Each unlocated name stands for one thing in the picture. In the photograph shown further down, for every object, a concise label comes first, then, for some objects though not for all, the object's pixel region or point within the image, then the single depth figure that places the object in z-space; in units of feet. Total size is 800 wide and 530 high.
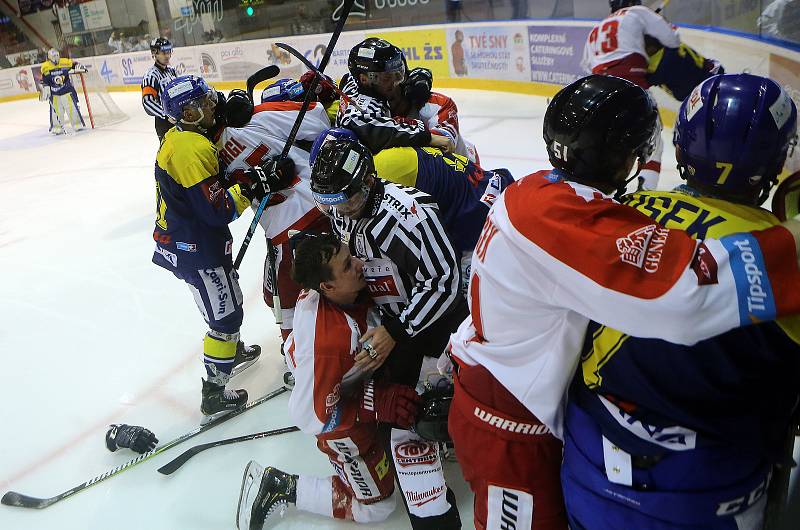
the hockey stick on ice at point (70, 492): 8.50
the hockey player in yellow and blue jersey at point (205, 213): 8.51
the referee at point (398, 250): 6.24
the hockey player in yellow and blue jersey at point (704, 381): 3.04
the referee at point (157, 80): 18.12
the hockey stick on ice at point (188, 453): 8.50
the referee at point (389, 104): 8.27
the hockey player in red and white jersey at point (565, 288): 2.70
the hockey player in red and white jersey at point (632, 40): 12.67
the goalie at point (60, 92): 33.73
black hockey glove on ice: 9.07
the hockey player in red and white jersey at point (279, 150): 9.05
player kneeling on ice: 6.16
